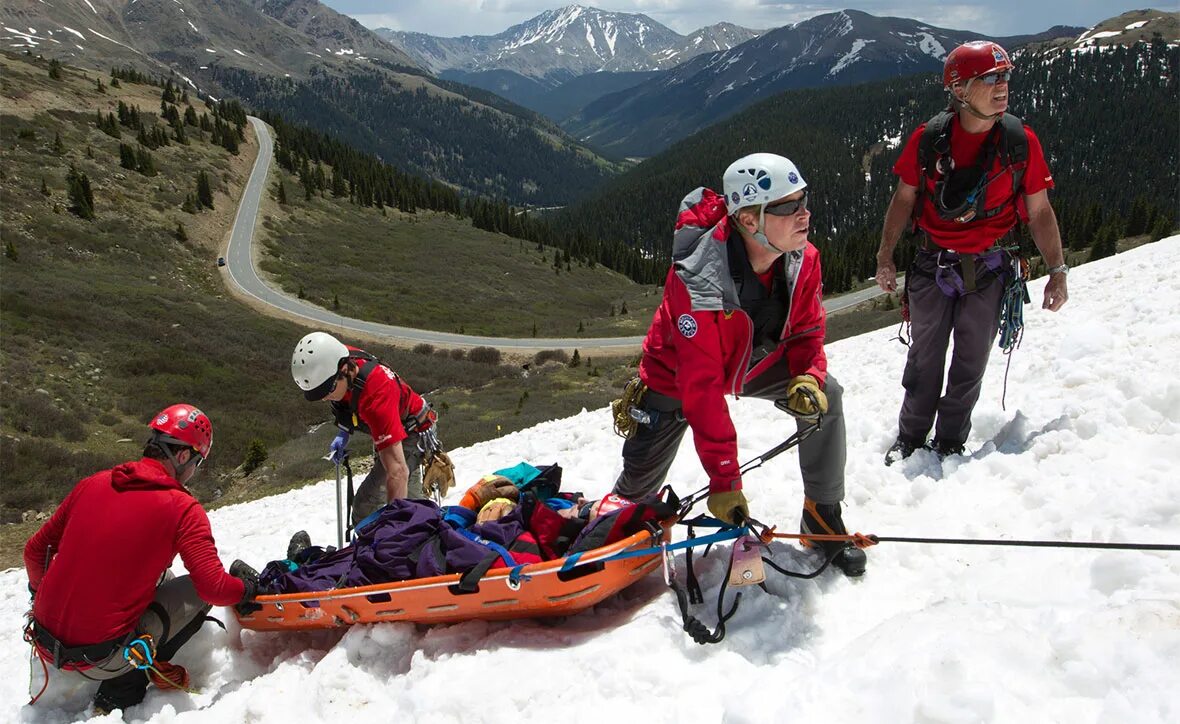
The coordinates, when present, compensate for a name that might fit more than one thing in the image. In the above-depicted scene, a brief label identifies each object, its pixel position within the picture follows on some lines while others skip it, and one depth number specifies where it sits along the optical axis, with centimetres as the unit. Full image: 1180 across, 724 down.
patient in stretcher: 522
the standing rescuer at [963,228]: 569
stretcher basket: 485
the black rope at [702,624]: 450
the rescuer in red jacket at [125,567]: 527
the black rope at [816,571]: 487
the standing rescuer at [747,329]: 437
